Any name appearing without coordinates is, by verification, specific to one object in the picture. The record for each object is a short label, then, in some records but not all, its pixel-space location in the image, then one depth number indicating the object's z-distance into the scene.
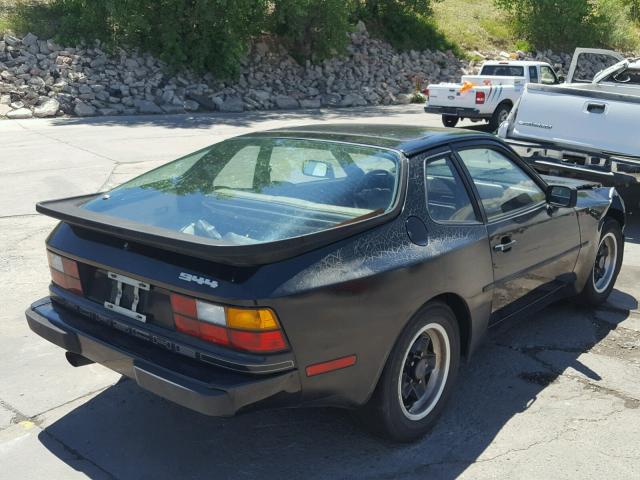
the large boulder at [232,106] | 22.36
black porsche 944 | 2.96
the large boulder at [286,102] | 23.95
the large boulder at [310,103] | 24.53
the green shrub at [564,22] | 34.78
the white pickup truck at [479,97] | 18.09
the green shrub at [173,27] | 22.98
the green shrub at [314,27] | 26.31
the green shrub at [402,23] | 31.78
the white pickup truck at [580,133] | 8.07
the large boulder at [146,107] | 21.02
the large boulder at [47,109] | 19.27
